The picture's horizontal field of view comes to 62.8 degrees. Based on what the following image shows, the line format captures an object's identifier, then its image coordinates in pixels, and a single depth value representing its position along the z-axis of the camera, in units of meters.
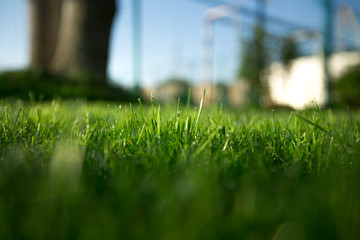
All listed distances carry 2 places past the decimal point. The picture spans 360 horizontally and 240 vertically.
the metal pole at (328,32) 10.95
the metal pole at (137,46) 8.44
